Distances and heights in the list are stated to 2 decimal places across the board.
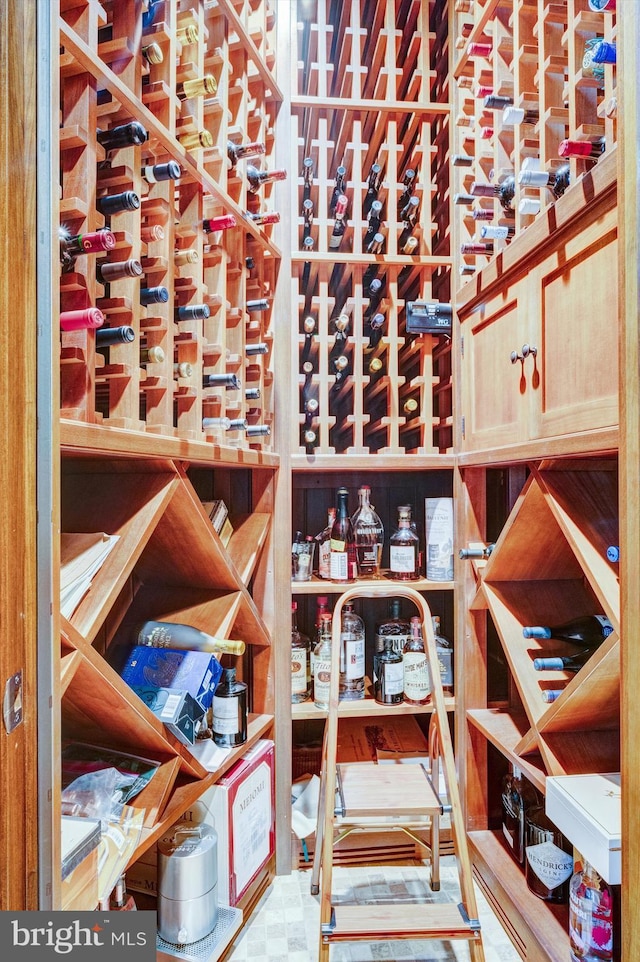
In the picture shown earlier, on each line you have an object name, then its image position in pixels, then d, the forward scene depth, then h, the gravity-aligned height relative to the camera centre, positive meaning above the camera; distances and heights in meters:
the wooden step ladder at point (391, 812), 1.26 -0.79
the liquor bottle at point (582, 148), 1.07 +0.61
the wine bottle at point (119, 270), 0.91 +0.33
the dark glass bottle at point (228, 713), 1.49 -0.58
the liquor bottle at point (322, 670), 1.82 -0.58
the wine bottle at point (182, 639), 1.31 -0.35
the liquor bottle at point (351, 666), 1.83 -0.57
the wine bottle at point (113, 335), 0.92 +0.23
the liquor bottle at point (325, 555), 1.90 -0.23
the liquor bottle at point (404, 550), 1.87 -0.21
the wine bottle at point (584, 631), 1.49 -0.38
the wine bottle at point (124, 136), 0.92 +0.55
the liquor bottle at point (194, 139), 1.19 +0.70
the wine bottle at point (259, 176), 1.54 +0.81
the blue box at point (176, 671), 1.23 -0.40
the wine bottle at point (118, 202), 0.91 +0.44
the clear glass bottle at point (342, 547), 1.84 -0.20
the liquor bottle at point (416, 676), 1.80 -0.59
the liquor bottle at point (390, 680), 1.78 -0.60
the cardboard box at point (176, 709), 1.18 -0.45
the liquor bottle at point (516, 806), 1.60 -0.90
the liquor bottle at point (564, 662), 1.39 -0.43
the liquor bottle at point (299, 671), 1.82 -0.58
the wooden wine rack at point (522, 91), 1.13 +0.88
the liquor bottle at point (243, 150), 1.41 +0.80
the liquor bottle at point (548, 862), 1.42 -0.92
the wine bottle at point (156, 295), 1.04 +0.33
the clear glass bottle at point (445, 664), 1.88 -0.57
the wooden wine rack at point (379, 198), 1.79 +0.89
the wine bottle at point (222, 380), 1.30 +0.23
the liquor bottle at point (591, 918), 1.18 -0.88
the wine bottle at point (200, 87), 1.14 +0.78
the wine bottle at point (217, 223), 1.28 +0.57
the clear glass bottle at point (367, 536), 1.94 -0.18
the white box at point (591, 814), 1.01 -0.61
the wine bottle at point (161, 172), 1.03 +0.55
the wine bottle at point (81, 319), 0.82 +0.23
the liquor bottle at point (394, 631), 1.88 -0.48
